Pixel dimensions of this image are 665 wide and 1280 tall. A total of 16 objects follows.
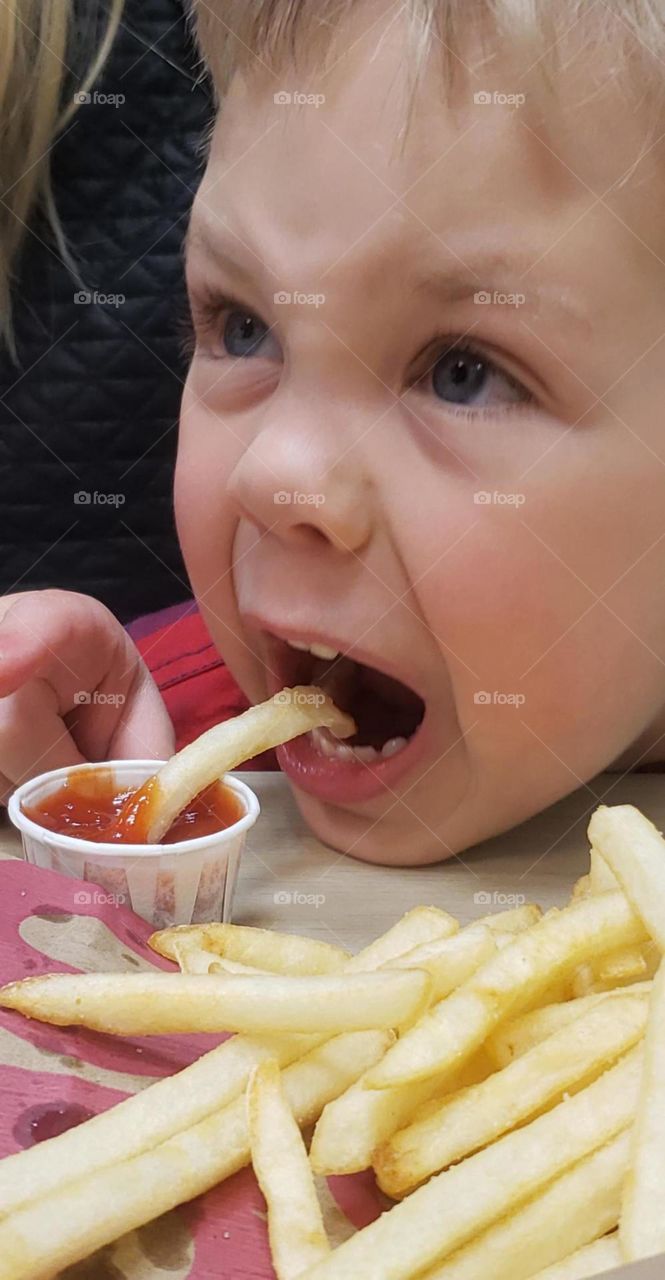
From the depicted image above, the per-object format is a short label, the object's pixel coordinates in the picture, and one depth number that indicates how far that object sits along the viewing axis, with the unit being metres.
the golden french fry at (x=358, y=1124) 0.14
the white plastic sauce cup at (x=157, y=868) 0.22
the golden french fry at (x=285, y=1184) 0.13
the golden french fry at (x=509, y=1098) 0.14
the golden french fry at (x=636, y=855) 0.16
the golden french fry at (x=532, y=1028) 0.16
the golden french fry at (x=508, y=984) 0.15
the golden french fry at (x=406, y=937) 0.18
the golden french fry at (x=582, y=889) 0.20
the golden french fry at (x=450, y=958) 0.17
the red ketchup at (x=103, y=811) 0.24
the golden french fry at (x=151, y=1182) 0.13
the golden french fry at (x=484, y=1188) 0.13
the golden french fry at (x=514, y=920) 0.19
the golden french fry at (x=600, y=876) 0.19
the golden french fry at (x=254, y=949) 0.18
